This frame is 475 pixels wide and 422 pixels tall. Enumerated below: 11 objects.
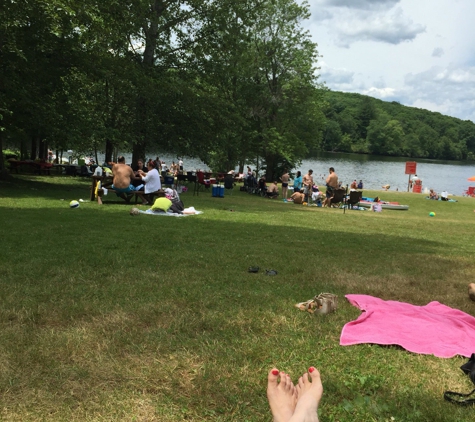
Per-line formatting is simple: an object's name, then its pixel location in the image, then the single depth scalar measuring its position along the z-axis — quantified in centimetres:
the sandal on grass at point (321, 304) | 412
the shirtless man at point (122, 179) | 1239
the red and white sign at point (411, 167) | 3744
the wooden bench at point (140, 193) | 1277
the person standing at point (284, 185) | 2124
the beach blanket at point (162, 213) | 1064
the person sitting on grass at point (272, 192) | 2244
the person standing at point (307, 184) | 1961
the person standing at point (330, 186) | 1869
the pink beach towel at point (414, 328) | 354
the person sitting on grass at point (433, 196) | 2701
